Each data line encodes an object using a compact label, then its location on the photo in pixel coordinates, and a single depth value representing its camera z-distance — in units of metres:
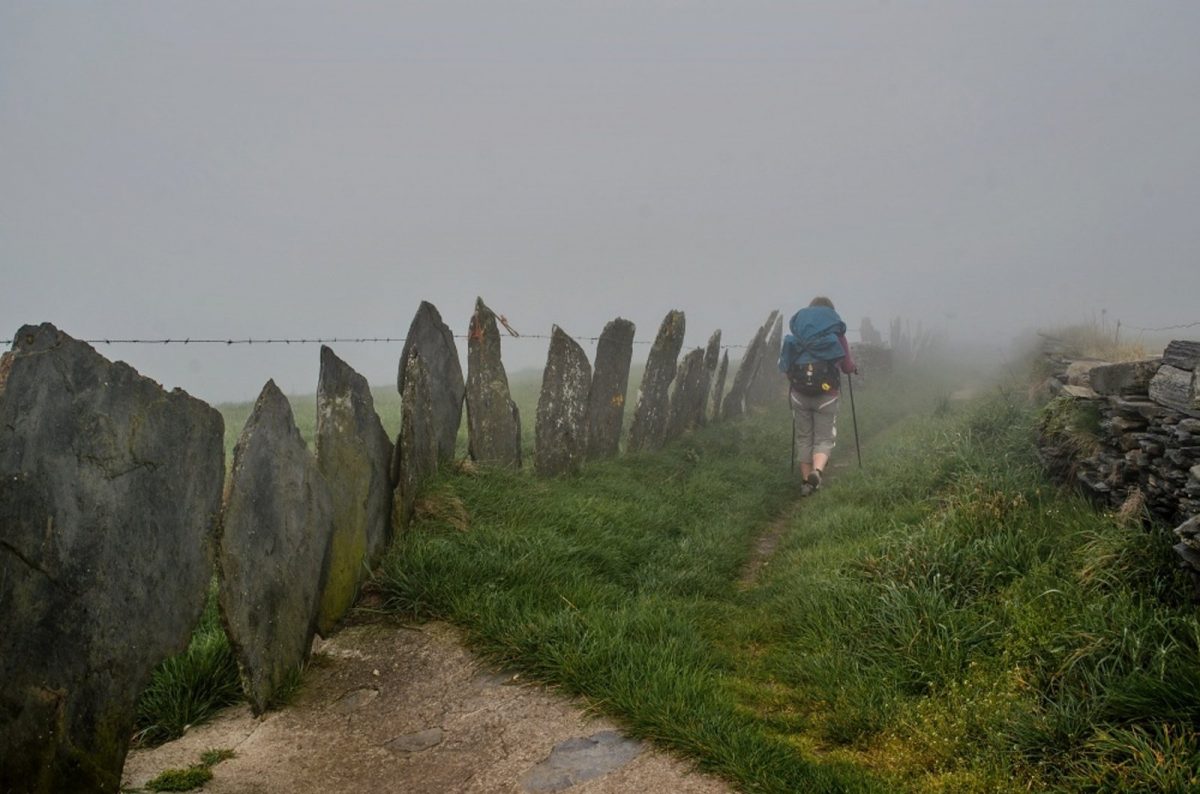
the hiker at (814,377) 9.67
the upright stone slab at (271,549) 4.07
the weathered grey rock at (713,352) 12.41
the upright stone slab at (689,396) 10.72
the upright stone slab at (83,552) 3.10
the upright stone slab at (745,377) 13.70
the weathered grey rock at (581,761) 3.67
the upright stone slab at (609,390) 8.82
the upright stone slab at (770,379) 15.71
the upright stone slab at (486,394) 7.28
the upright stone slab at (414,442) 5.77
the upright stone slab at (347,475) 5.00
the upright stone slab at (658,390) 9.82
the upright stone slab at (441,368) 6.42
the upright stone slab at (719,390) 12.85
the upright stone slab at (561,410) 8.06
